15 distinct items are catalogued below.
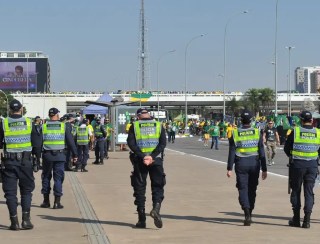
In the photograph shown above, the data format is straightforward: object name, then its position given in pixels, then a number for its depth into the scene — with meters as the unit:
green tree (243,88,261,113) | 130.75
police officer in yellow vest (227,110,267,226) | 10.73
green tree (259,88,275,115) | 131.75
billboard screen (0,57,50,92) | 173.12
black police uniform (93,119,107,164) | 25.16
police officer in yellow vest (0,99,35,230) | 10.26
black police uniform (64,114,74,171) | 22.09
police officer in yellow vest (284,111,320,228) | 10.58
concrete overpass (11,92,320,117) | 120.81
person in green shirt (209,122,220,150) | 40.44
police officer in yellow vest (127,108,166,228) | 10.26
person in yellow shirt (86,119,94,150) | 26.43
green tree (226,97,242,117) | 132.75
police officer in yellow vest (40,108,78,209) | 12.95
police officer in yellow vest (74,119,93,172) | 22.34
